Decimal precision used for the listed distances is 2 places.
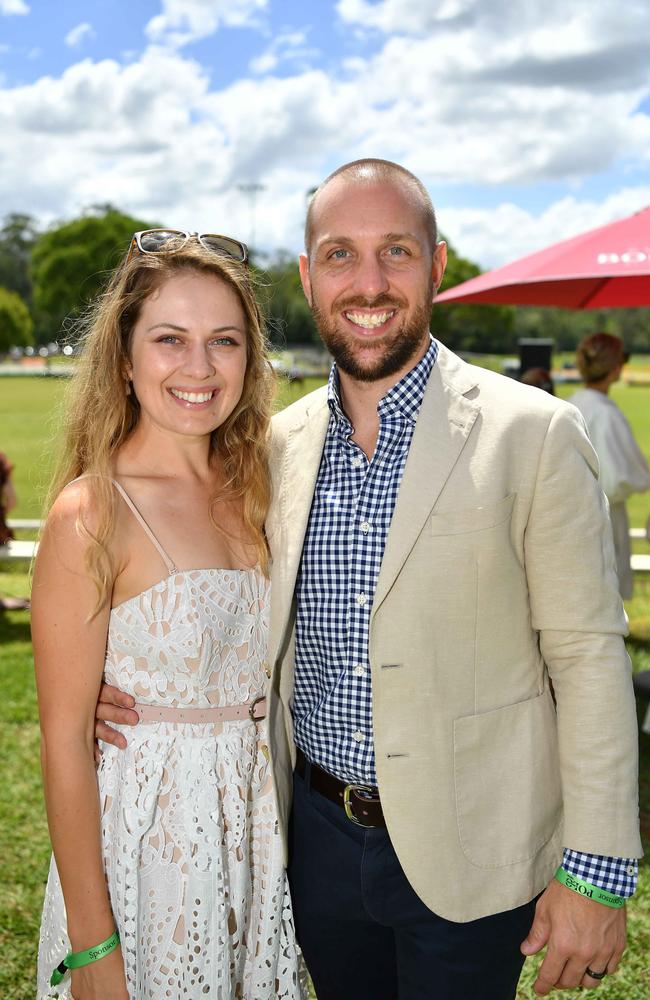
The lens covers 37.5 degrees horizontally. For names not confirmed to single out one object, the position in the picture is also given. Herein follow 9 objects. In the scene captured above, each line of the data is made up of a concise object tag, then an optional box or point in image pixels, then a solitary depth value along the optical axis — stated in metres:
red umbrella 5.59
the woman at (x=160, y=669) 2.31
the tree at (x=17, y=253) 104.94
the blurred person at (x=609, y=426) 6.91
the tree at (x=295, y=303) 71.94
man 2.20
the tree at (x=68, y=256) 79.88
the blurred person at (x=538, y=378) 9.41
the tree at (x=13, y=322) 75.20
